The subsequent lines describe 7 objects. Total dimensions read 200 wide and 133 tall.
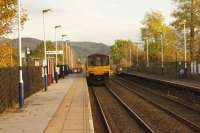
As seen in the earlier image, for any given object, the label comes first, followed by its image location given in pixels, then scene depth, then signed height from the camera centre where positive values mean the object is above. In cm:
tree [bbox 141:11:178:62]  7733 +584
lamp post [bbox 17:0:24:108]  1777 -90
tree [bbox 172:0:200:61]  5810 +648
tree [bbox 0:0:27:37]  2075 +249
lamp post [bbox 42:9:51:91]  2986 -92
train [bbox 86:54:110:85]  3994 -48
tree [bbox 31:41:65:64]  9960 +366
